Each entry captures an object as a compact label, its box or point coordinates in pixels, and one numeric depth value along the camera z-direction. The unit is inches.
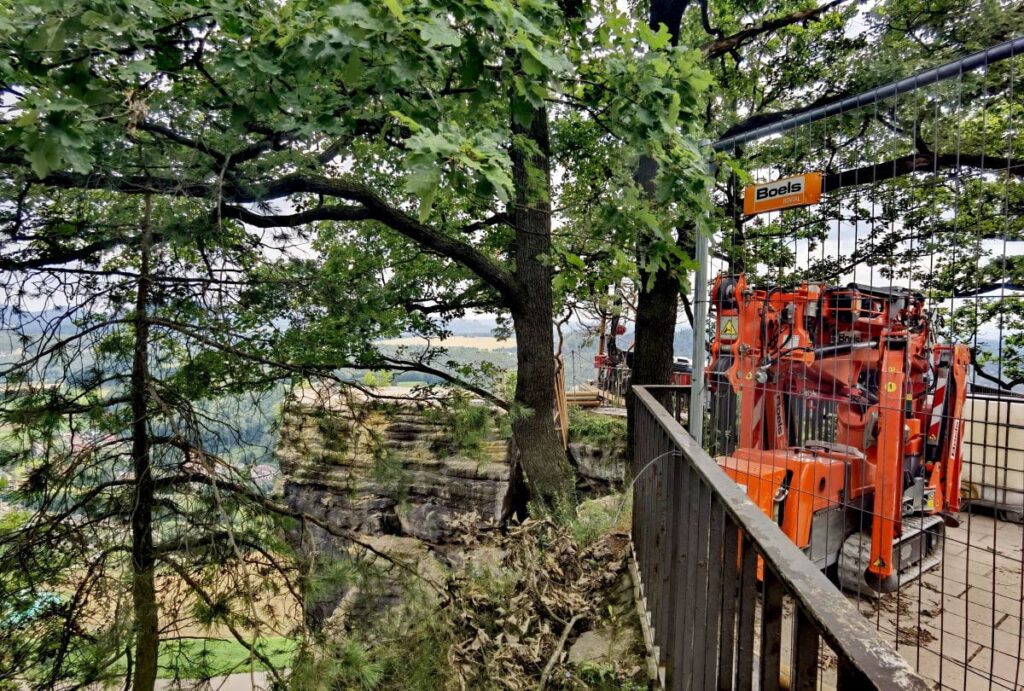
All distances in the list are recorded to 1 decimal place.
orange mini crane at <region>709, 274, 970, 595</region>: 135.3
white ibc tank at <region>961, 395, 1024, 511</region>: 210.1
